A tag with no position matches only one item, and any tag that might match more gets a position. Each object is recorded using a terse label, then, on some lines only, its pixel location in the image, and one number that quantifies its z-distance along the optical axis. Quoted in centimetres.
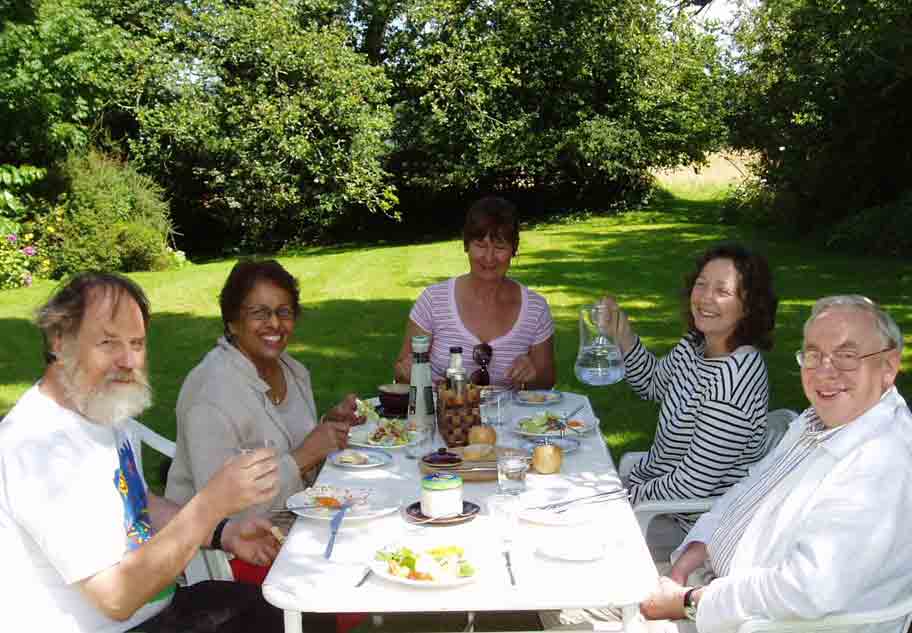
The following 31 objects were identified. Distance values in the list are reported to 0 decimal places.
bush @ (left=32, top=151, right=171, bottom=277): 1460
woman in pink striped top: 436
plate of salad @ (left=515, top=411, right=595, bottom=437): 336
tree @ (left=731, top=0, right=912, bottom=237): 1384
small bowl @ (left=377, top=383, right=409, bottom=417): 374
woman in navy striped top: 305
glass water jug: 359
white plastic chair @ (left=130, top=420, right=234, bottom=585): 288
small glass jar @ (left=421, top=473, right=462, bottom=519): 244
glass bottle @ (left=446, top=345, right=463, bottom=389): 325
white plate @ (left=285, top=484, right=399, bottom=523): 248
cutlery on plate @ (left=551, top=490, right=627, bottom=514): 253
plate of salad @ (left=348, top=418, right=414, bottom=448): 330
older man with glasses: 213
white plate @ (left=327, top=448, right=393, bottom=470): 303
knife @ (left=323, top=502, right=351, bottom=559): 225
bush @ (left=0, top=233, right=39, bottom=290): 1343
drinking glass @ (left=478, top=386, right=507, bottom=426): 356
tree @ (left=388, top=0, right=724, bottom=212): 2025
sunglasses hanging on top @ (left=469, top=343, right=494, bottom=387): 404
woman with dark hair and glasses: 299
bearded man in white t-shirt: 195
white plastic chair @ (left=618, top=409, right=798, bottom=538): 304
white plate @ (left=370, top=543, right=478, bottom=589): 200
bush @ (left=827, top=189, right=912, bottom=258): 1273
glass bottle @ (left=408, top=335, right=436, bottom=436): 346
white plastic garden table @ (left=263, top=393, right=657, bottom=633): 199
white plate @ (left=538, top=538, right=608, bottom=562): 216
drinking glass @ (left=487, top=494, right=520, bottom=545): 237
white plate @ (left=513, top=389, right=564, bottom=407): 391
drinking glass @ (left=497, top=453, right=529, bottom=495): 267
